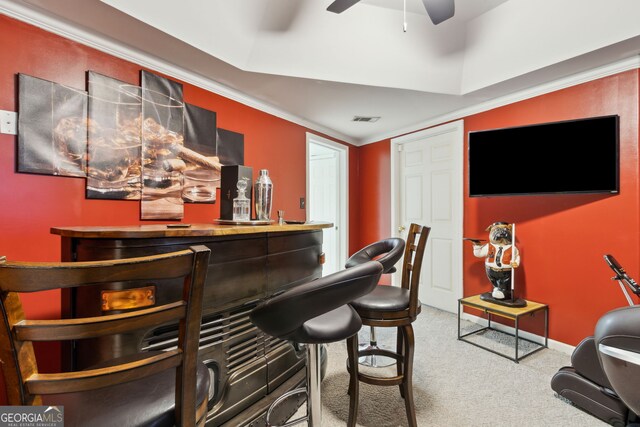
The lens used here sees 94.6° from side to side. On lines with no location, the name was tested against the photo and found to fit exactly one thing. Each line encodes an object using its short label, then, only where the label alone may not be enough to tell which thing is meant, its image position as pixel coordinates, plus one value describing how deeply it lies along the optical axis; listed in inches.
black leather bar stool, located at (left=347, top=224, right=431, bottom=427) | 60.9
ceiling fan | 69.2
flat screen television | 91.0
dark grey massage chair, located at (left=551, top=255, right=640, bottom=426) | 65.2
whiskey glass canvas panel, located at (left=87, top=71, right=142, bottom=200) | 75.6
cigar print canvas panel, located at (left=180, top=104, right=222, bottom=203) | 97.7
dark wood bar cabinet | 42.7
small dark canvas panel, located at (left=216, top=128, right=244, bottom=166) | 108.8
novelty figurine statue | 106.6
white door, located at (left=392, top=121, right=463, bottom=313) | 137.5
